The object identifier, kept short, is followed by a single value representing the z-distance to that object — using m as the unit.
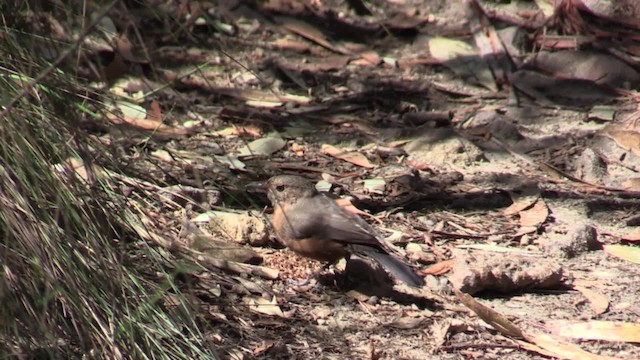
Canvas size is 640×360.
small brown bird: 10.01
